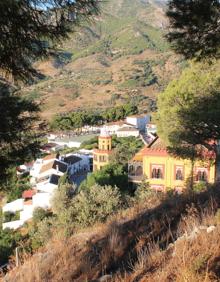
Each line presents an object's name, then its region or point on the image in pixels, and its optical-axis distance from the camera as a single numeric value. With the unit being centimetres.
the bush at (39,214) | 2360
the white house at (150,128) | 5711
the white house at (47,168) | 3491
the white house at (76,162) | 3922
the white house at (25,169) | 4262
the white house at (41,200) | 2681
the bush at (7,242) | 1613
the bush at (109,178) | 2391
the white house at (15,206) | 2898
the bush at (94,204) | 1363
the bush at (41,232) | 1215
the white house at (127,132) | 5594
